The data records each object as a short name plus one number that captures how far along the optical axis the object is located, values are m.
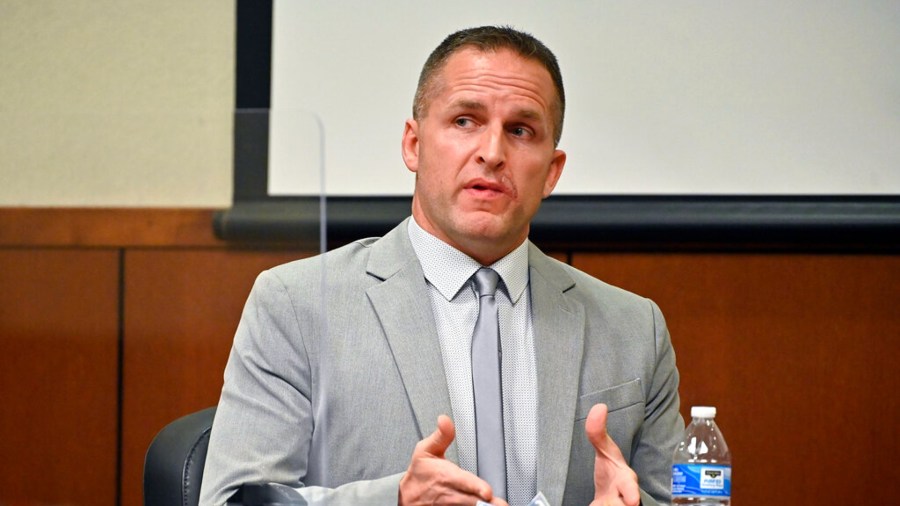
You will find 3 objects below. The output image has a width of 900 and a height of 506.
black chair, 3.17
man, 3.32
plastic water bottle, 3.20
